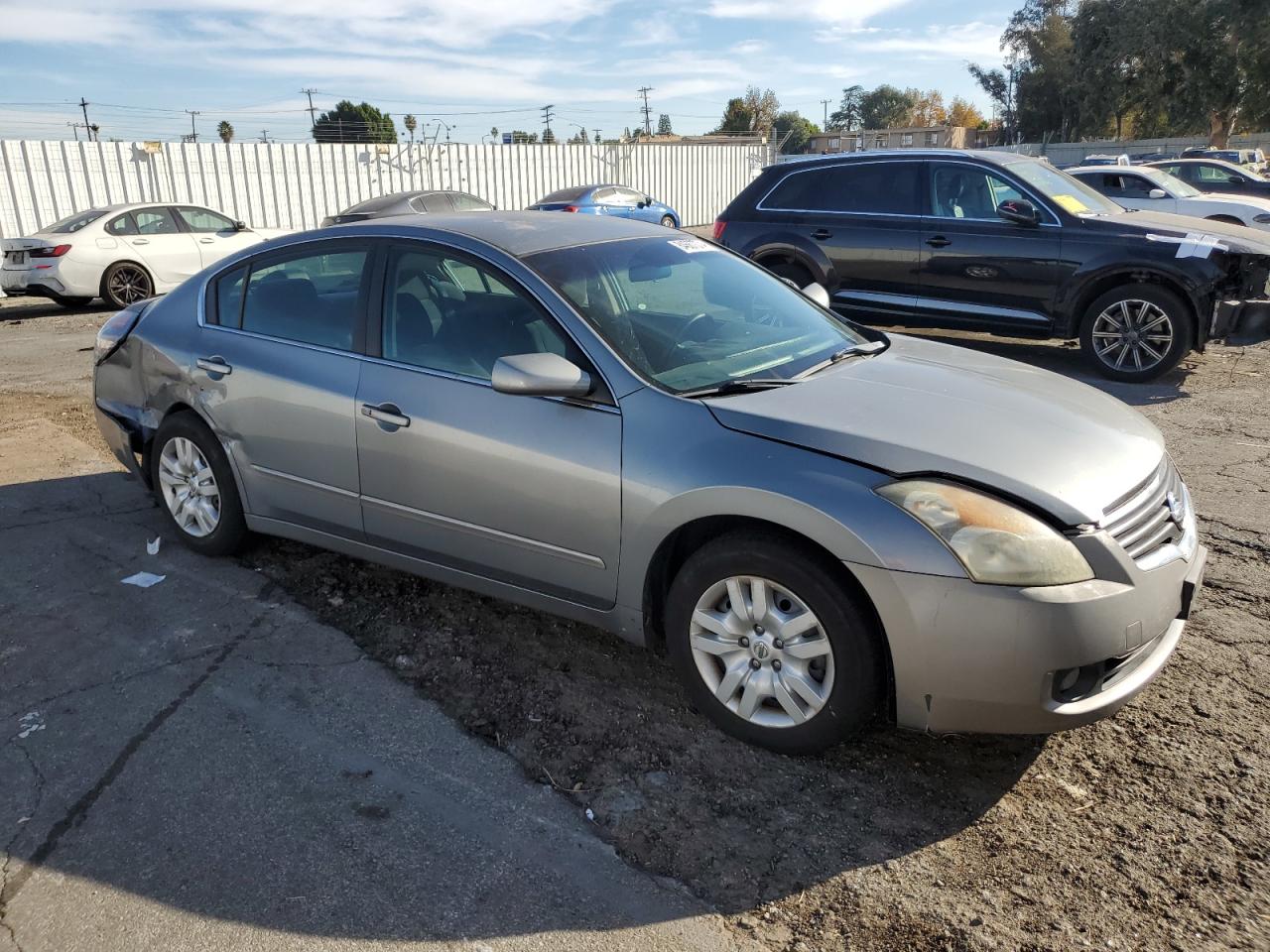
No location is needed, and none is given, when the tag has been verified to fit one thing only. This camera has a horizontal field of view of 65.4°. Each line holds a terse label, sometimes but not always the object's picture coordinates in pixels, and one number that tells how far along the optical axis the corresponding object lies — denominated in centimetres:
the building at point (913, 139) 6333
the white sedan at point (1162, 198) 1622
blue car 2072
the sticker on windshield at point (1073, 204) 837
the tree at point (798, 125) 9049
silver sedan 281
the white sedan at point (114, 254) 1382
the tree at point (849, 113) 11494
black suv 785
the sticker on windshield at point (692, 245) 444
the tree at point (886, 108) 10988
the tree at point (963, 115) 10912
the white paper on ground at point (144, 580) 466
